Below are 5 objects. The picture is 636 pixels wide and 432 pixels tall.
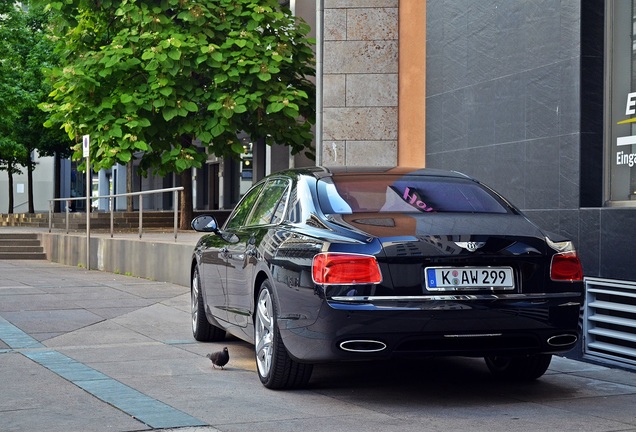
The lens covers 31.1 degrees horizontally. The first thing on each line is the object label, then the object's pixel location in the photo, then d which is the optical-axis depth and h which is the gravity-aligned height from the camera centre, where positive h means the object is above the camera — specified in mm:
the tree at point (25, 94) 41438 +3559
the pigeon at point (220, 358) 8328 -1220
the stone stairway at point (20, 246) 28594 -1458
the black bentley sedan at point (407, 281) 6586 -530
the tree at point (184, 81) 23766 +2335
